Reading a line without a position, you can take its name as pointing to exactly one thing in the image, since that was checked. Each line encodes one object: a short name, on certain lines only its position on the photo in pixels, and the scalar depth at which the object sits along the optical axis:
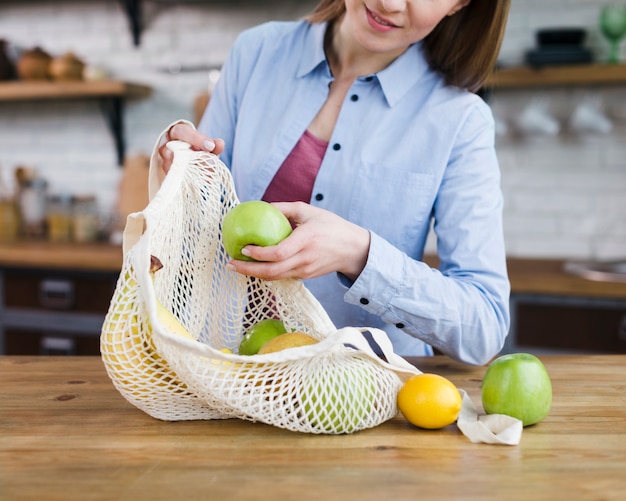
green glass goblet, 2.71
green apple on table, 0.95
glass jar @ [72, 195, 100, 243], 3.40
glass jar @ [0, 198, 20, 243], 3.48
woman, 1.24
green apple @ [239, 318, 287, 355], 1.07
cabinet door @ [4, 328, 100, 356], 2.92
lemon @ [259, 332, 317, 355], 0.96
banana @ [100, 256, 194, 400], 0.89
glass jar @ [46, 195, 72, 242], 3.44
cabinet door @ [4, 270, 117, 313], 2.89
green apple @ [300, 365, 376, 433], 0.88
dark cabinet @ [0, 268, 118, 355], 2.90
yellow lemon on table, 0.94
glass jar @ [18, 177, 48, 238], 3.49
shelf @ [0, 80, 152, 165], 3.28
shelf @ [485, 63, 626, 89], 2.70
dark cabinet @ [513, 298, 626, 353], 2.39
